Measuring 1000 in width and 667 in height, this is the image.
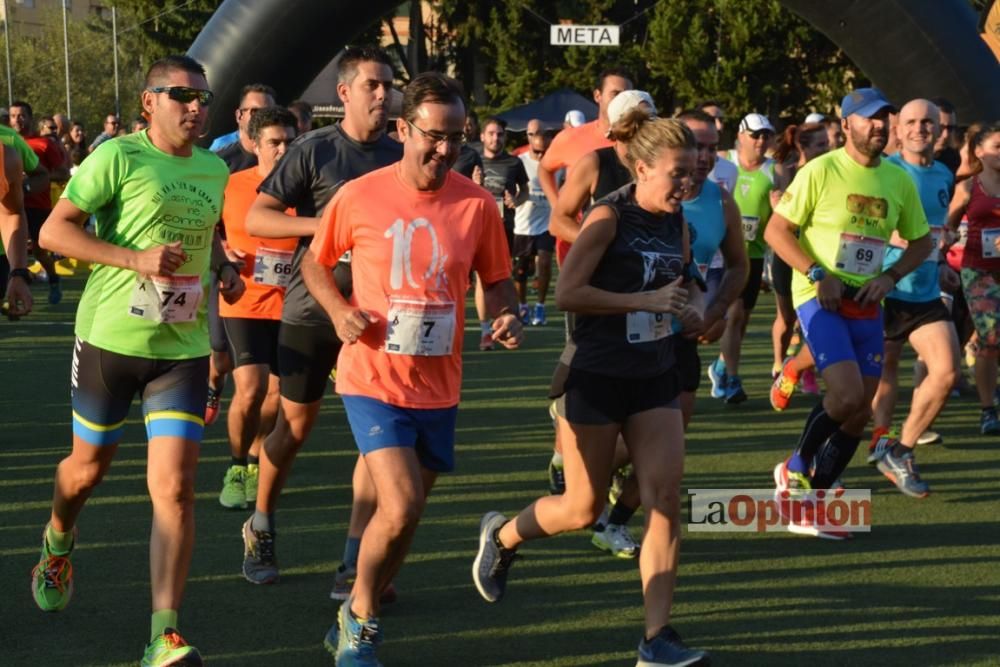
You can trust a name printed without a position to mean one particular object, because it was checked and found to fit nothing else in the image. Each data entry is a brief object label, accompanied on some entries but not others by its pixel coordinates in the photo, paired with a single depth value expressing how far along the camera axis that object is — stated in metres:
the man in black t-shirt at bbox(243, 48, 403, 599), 10.87
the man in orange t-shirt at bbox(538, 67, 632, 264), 13.87
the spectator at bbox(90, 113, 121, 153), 40.51
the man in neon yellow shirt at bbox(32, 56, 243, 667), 8.78
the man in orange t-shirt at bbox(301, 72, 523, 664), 8.65
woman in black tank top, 9.00
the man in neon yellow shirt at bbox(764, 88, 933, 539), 12.46
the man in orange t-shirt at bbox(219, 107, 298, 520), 13.01
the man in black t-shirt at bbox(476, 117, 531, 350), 29.26
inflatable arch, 26.01
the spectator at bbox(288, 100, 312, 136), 18.44
